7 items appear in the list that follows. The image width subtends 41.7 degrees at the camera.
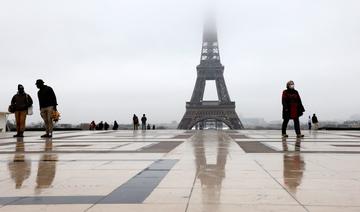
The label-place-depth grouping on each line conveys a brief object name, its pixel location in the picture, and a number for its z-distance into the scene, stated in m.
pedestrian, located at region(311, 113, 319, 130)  35.16
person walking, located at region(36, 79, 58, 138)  16.38
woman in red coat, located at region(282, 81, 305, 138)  16.27
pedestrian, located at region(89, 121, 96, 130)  41.80
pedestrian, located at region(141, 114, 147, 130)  41.91
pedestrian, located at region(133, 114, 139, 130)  36.94
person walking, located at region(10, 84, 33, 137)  17.53
